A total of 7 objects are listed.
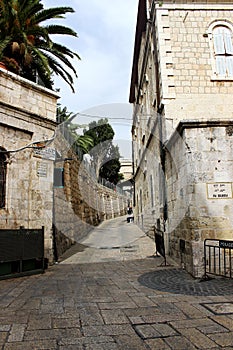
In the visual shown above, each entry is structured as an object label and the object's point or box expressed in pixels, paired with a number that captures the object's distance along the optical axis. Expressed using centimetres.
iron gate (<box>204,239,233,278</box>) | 545
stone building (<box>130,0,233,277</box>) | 579
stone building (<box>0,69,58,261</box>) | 659
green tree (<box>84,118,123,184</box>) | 3228
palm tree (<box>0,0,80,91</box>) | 891
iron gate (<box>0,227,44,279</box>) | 561
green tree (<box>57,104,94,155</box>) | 1256
